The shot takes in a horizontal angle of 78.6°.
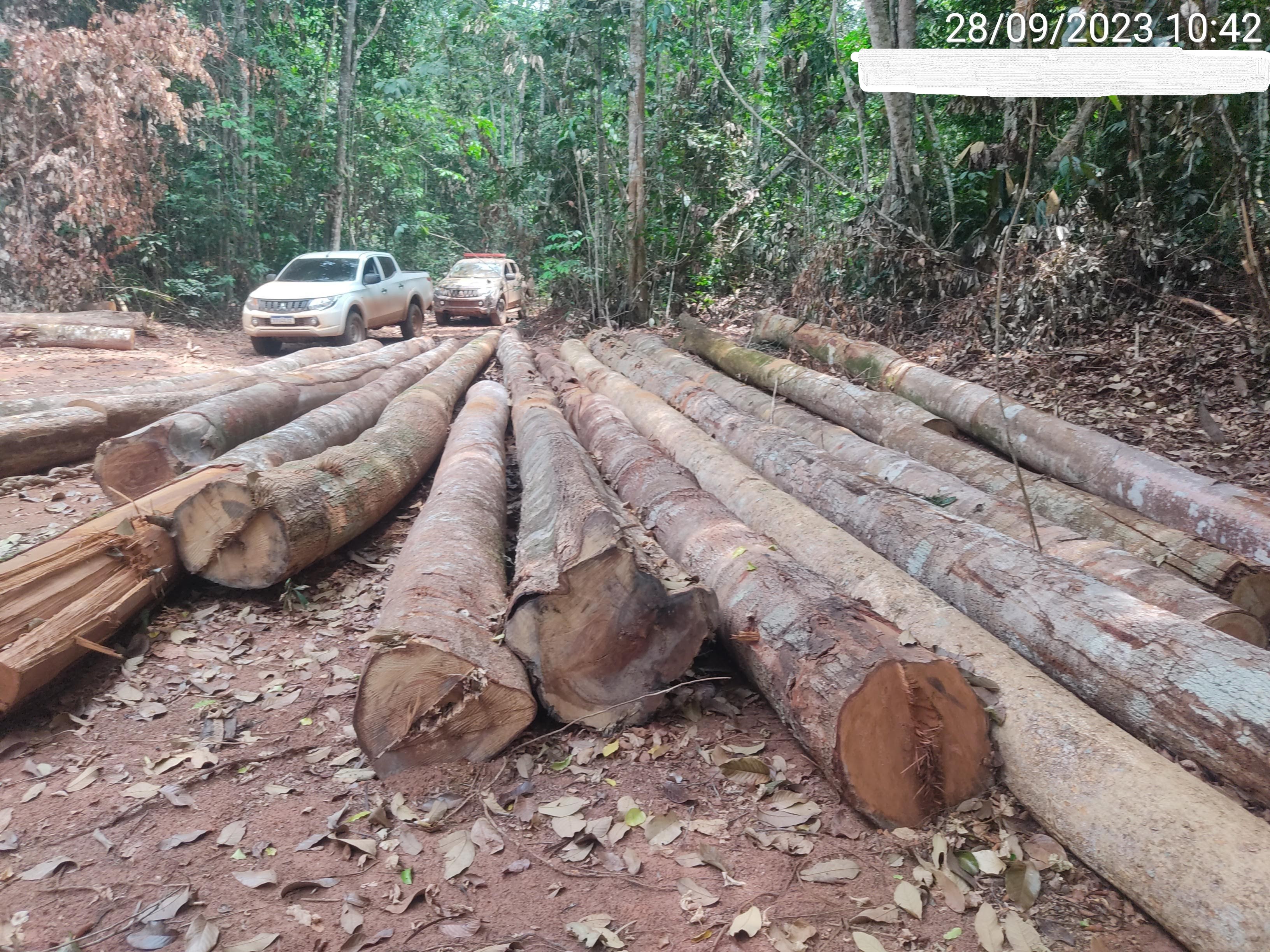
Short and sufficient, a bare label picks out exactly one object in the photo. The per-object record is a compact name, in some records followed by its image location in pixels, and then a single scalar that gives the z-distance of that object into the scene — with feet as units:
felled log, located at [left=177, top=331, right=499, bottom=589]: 13.38
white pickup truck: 41.29
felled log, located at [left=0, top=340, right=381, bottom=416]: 21.97
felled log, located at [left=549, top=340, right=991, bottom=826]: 8.39
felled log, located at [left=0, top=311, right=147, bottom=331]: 40.09
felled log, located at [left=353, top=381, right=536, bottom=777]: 9.42
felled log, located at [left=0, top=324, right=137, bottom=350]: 39.22
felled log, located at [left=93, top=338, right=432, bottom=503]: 17.15
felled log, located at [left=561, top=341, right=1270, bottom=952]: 6.59
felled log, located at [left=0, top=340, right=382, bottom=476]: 19.34
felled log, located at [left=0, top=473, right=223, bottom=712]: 10.39
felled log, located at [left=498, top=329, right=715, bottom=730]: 9.84
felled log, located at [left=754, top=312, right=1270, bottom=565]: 12.83
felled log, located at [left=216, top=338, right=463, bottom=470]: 16.72
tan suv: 61.36
